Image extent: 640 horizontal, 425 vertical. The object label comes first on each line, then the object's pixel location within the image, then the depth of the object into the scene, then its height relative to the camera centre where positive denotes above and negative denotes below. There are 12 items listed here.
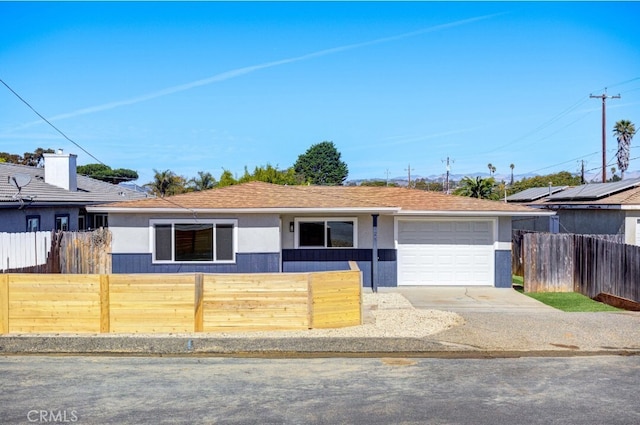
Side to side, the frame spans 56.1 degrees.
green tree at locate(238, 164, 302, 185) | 47.12 +3.07
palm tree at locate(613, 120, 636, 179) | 56.00 +7.15
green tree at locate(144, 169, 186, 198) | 67.44 +3.48
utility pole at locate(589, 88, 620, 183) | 40.76 +5.80
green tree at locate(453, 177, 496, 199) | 46.16 +2.13
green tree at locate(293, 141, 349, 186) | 87.62 +7.51
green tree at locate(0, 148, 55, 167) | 70.62 +6.80
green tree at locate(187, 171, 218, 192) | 66.31 +3.76
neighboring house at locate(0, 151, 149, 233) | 18.91 +0.65
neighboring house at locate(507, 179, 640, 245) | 22.89 +0.21
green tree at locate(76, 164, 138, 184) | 89.06 +6.57
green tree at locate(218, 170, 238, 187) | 46.84 +2.81
